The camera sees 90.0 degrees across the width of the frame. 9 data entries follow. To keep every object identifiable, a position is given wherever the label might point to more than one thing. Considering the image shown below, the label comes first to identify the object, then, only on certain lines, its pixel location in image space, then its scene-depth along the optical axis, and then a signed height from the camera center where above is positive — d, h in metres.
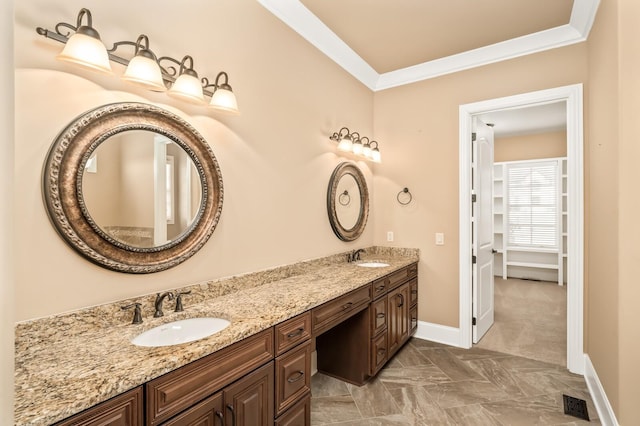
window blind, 5.96 +0.16
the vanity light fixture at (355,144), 3.02 +0.68
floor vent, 2.19 -1.38
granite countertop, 0.90 -0.50
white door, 3.29 -0.18
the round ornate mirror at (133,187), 1.31 +0.13
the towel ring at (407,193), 3.58 +0.19
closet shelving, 5.84 -0.71
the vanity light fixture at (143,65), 1.23 +0.66
